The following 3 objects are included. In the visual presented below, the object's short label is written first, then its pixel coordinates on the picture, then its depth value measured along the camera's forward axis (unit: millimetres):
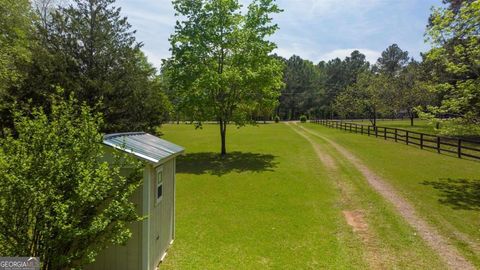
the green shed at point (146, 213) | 6336
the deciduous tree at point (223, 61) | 22750
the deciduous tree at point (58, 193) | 4539
